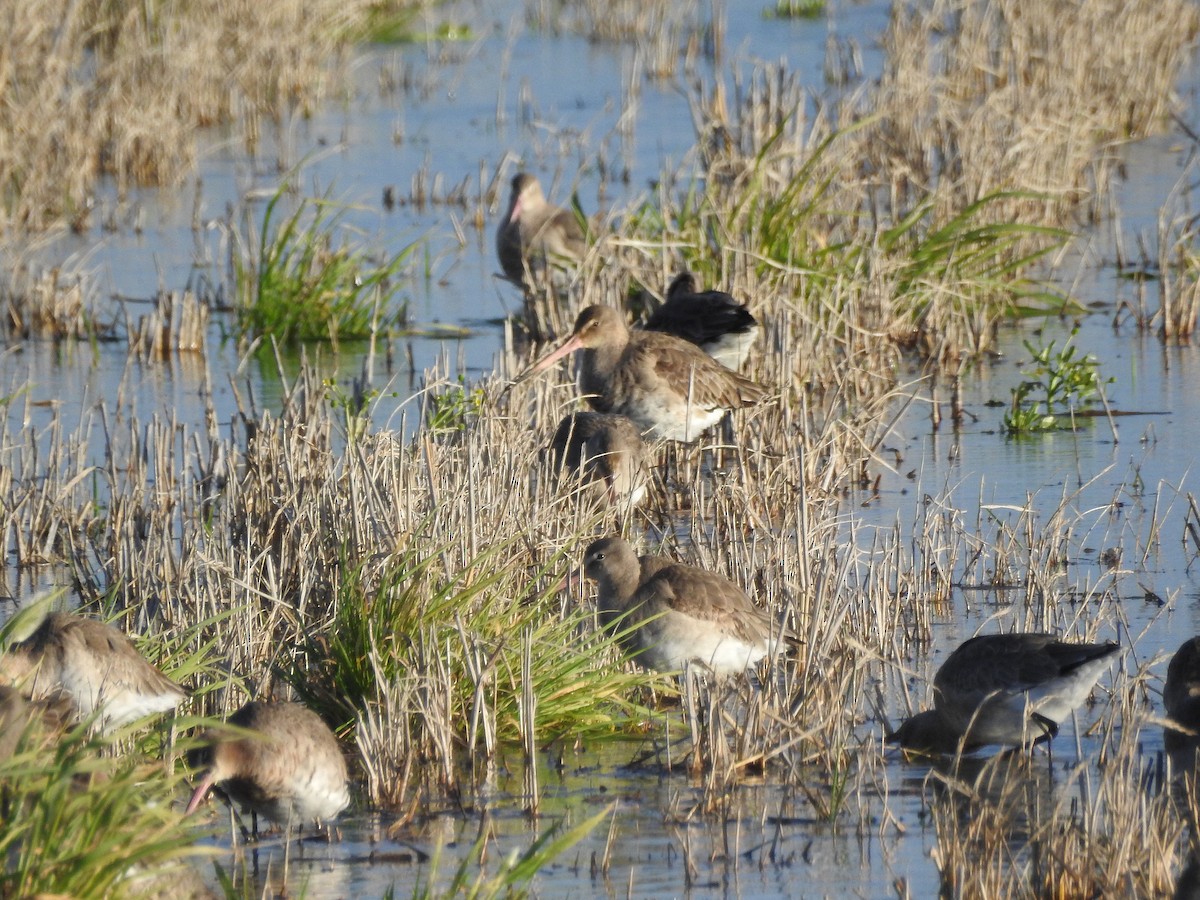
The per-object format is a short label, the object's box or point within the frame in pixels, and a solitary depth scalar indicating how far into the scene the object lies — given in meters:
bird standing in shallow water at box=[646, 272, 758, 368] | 22.61
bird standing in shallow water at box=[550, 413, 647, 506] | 18.92
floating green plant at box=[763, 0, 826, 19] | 56.19
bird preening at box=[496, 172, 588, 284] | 30.23
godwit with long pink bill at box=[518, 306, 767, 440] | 21.80
